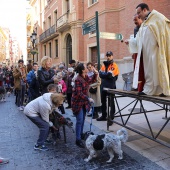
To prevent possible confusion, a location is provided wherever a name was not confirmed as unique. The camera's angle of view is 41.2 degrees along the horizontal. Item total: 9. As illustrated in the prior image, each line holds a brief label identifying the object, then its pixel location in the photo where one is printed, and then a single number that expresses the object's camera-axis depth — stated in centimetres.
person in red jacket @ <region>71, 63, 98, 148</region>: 434
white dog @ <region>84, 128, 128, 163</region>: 362
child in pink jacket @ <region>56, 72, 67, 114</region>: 812
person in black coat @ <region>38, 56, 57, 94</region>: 539
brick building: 1351
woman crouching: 409
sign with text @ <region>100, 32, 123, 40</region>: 639
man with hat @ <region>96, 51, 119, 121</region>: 607
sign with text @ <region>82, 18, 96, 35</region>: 655
